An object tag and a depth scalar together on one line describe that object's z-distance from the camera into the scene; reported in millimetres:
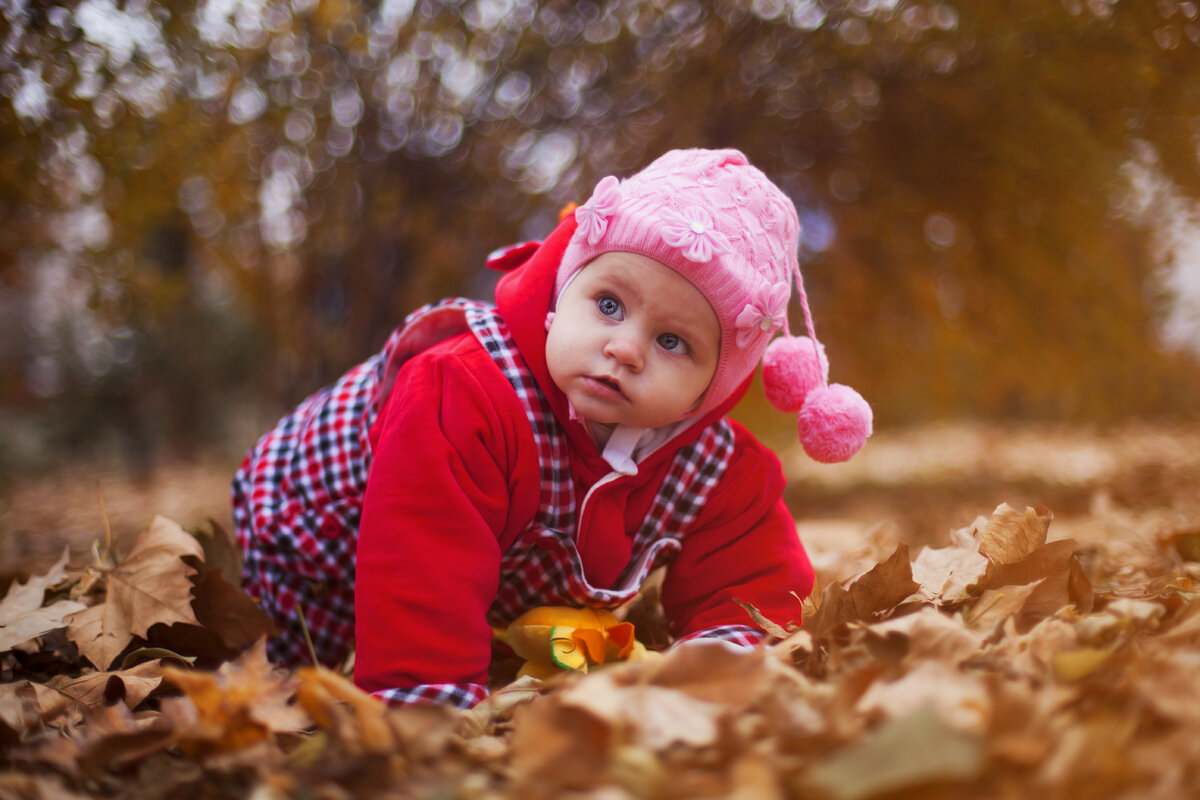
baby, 1246
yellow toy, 1336
